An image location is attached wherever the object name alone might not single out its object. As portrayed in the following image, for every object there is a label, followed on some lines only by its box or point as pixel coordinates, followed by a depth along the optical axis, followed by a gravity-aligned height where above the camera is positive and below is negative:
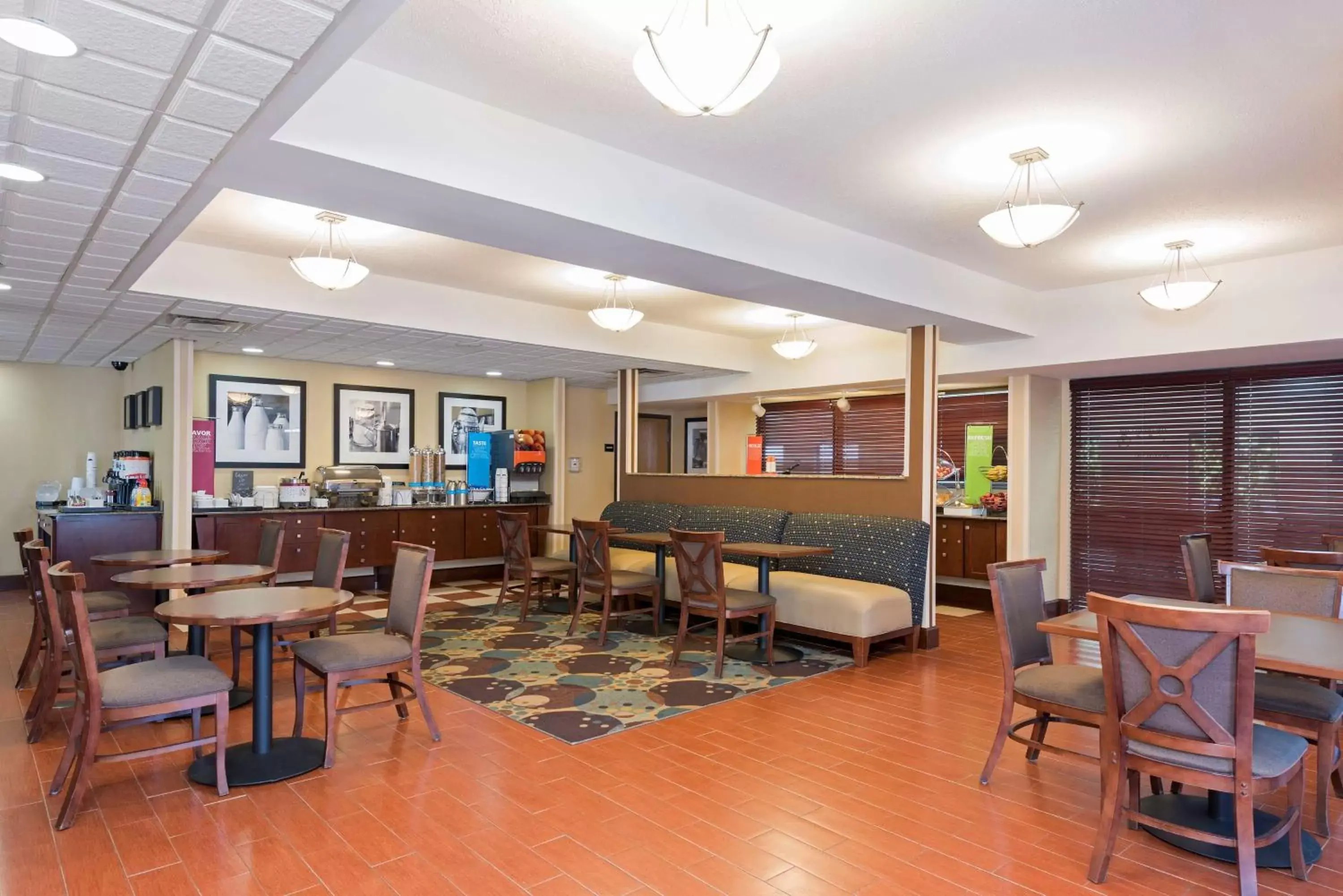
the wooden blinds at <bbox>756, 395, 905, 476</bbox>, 9.65 +0.17
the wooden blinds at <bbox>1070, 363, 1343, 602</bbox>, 6.32 -0.16
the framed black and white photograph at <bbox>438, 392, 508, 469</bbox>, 9.62 +0.37
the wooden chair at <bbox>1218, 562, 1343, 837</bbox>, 2.89 -0.95
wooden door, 11.95 +0.08
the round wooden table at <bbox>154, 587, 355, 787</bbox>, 3.22 -0.91
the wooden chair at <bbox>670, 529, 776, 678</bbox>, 5.23 -1.00
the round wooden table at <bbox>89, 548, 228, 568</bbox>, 4.73 -0.70
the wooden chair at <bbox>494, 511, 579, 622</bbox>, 6.88 -1.05
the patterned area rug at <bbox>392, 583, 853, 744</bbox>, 4.33 -1.49
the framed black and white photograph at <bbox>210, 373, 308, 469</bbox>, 7.99 +0.29
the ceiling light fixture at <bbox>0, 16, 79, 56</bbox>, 1.98 +1.08
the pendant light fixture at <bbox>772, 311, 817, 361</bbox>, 7.62 +1.01
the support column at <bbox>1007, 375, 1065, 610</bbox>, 7.32 -0.18
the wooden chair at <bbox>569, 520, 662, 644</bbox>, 6.13 -1.06
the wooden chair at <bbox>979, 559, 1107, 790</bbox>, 3.03 -0.95
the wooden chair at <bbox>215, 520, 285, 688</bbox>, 5.02 -0.63
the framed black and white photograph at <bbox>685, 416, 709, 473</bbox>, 12.20 +0.07
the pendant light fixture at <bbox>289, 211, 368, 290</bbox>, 4.41 +1.04
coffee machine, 7.02 -0.24
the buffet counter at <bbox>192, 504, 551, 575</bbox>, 7.33 -0.88
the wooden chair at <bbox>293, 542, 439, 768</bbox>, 3.55 -0.97
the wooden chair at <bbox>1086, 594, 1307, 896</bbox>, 2.35 -0.84
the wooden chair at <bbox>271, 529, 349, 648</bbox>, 4.38 -0.70
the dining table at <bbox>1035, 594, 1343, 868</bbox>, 2.51 -0.70
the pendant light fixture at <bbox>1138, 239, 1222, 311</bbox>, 4.97 +1.02
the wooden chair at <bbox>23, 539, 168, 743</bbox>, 3.63 -0.97
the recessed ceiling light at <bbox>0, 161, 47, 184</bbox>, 2.88 +1.04
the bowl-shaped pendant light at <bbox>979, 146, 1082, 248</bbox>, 3.68 +1.11
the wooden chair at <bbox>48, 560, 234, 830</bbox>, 2.95 -0.98
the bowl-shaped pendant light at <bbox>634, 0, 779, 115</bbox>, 2.31 +1.17
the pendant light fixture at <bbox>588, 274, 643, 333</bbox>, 5.96 +1.03
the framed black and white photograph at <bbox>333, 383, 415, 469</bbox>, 8.81 +0.26
